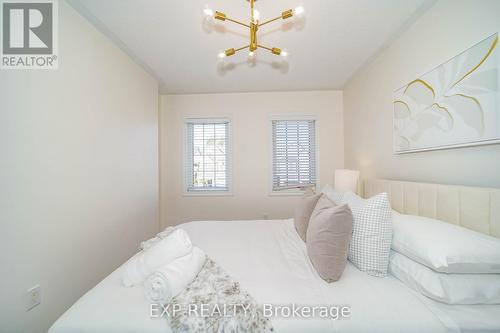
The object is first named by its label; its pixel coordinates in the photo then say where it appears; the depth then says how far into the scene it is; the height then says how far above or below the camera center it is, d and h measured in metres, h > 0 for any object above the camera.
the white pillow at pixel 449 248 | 0.87 -0.40
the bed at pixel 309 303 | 0.81 -0.64
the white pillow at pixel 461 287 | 0.87 -0.56
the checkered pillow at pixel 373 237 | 1.11 -0.42
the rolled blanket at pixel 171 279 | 0.90 -0.56
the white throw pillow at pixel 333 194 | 1.78 -0.28
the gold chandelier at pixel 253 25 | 1.20 +0.95
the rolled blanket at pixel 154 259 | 1.06 -0.52
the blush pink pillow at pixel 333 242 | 1.07 -0.44
